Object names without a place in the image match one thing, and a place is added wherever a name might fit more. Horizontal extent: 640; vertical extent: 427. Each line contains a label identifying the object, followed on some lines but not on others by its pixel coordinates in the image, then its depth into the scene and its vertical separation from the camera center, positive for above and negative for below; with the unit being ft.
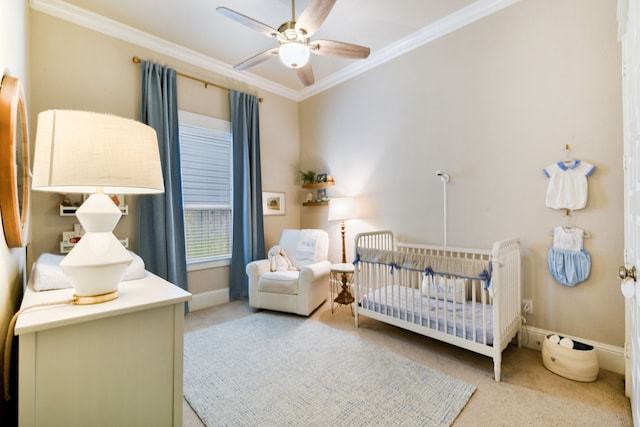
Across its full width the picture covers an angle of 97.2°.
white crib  6.11 -2.20
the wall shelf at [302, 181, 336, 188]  12.49 +1.41
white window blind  10.71 +1.16
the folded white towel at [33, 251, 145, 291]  4.25 -0.93
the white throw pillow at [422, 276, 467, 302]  7.81 -2.14
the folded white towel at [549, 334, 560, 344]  6.45 -2.92
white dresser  2.69 -1.52
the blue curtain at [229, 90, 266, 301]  11.66 +0.89
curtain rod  9.37 +5.26
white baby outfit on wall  6.55 +0.68
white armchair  9.55 -2.25
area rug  5.05 -3.56
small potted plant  13.24 +1.81
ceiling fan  5.91 +4.26
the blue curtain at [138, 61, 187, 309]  9.35 +0.60
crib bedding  6.45 -2.57
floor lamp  11.07 +0.24
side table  9.77 -2.65
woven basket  5.95 -3.21
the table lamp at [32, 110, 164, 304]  2.75 +0.47
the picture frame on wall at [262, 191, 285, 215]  12.91 +0.59
